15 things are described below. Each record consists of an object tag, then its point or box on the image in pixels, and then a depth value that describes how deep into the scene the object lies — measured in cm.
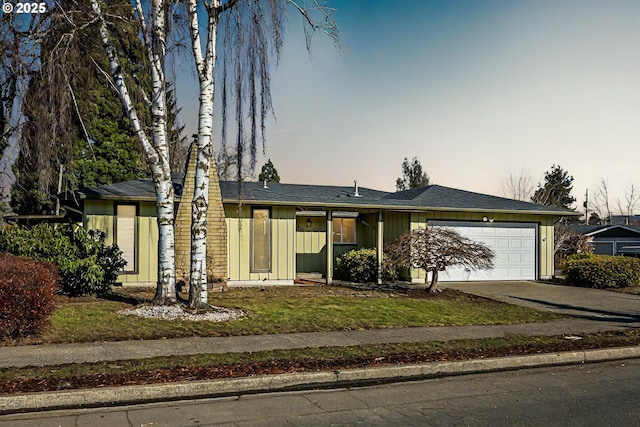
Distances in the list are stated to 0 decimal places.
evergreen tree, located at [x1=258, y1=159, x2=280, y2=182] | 4400
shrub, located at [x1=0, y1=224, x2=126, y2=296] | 1231
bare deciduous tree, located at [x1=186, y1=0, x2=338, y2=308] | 1028
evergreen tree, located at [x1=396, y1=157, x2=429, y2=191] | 5172
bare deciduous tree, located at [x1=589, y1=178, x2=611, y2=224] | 5794
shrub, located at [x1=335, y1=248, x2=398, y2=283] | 1834
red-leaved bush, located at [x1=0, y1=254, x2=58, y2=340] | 795
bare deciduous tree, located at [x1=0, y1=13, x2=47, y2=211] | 1169
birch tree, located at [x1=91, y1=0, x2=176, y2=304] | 1098
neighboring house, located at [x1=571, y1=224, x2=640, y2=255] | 3288
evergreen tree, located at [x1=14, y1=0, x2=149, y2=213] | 1041
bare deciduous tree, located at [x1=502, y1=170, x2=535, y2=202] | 4353
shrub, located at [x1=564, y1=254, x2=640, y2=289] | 1842
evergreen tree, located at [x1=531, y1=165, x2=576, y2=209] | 4120
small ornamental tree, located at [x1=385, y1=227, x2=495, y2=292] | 1506
